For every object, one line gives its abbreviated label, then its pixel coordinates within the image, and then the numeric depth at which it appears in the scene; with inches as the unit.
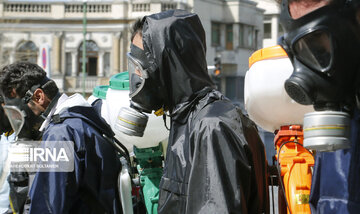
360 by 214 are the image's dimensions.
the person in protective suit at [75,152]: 132.3
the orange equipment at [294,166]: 160.4
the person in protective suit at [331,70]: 77.0
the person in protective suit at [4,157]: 223.5
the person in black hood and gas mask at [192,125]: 101.3
